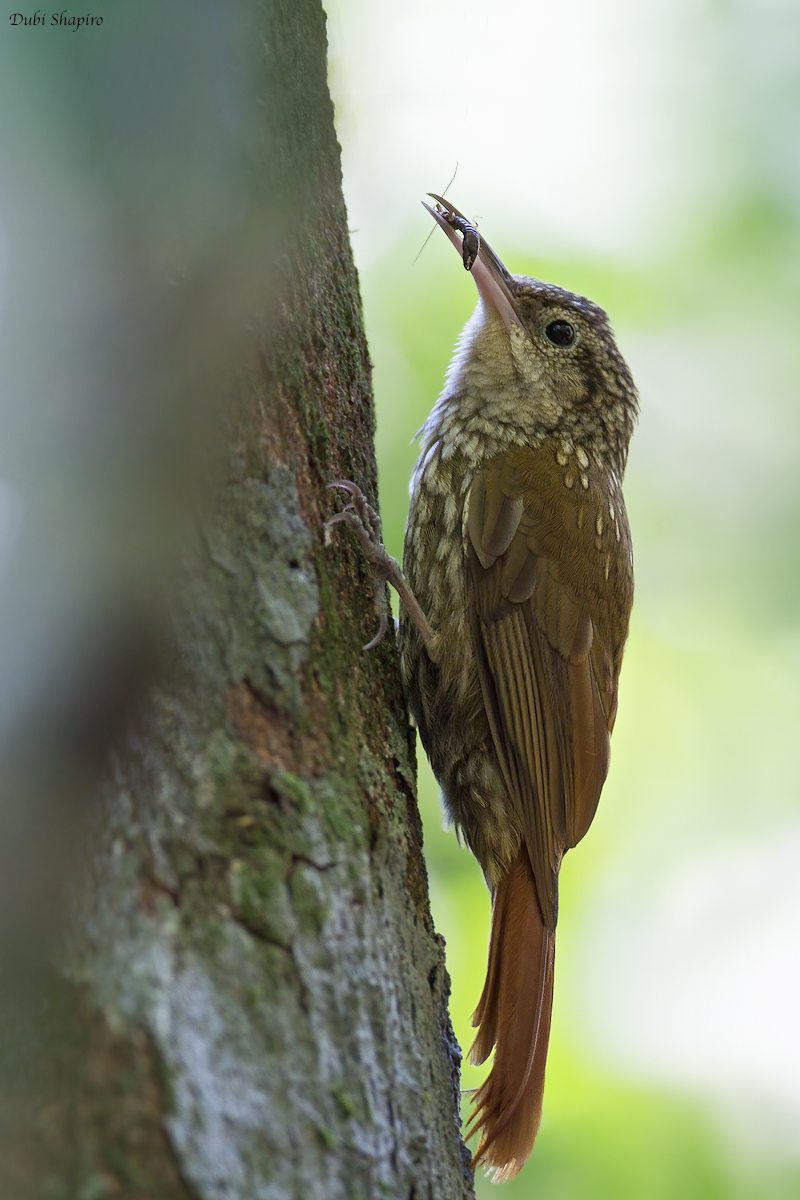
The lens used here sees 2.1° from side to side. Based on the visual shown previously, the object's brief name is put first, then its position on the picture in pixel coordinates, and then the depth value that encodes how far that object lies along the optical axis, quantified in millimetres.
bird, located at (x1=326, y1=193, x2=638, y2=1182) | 3932
